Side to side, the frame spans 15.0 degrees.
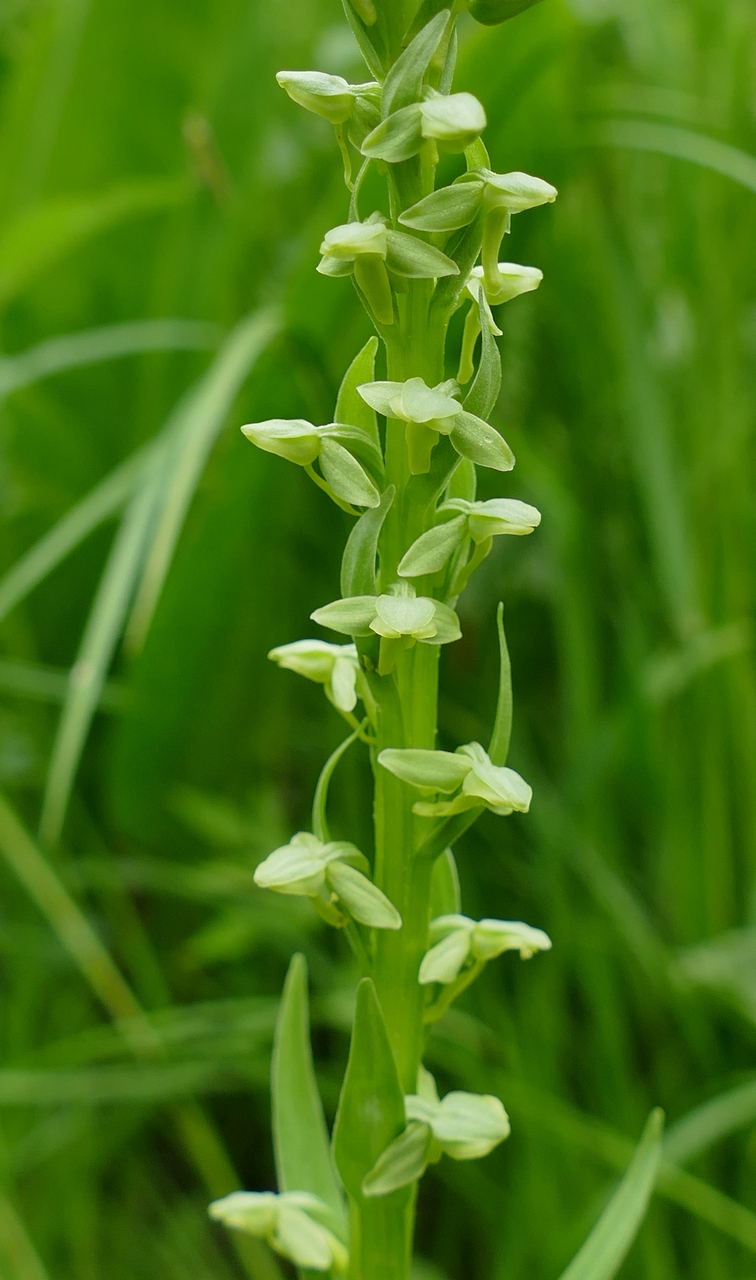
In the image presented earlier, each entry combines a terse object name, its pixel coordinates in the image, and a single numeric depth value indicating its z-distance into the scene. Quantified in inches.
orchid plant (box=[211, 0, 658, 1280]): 8.5
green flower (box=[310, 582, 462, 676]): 8.5
